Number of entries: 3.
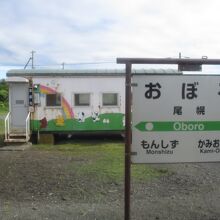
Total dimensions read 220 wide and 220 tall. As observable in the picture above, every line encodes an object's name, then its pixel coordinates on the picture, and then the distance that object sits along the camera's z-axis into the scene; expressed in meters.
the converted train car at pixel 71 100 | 10.72
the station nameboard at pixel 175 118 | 2.95
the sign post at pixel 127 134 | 2.85
